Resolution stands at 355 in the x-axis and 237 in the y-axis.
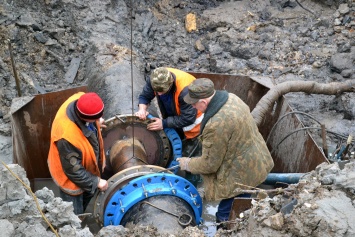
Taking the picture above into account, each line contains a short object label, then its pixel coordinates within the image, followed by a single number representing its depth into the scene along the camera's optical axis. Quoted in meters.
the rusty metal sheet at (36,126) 5.75
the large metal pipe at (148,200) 4.25
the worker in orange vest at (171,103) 5.14
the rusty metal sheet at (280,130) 5.44
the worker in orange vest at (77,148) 4.33
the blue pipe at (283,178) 4.80
